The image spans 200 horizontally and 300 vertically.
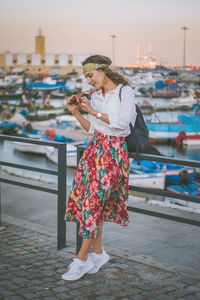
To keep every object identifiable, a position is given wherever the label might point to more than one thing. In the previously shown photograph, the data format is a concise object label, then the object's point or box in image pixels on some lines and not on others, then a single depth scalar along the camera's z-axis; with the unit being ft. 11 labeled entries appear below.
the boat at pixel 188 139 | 89.25
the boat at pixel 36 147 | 81.47
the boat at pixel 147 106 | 95.04
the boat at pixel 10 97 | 133.22
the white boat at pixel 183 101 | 93.71
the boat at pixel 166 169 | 46.37
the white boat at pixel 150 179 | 45.14
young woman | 10.94
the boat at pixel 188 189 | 36.58
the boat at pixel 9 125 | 123.41
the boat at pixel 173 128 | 87.06
